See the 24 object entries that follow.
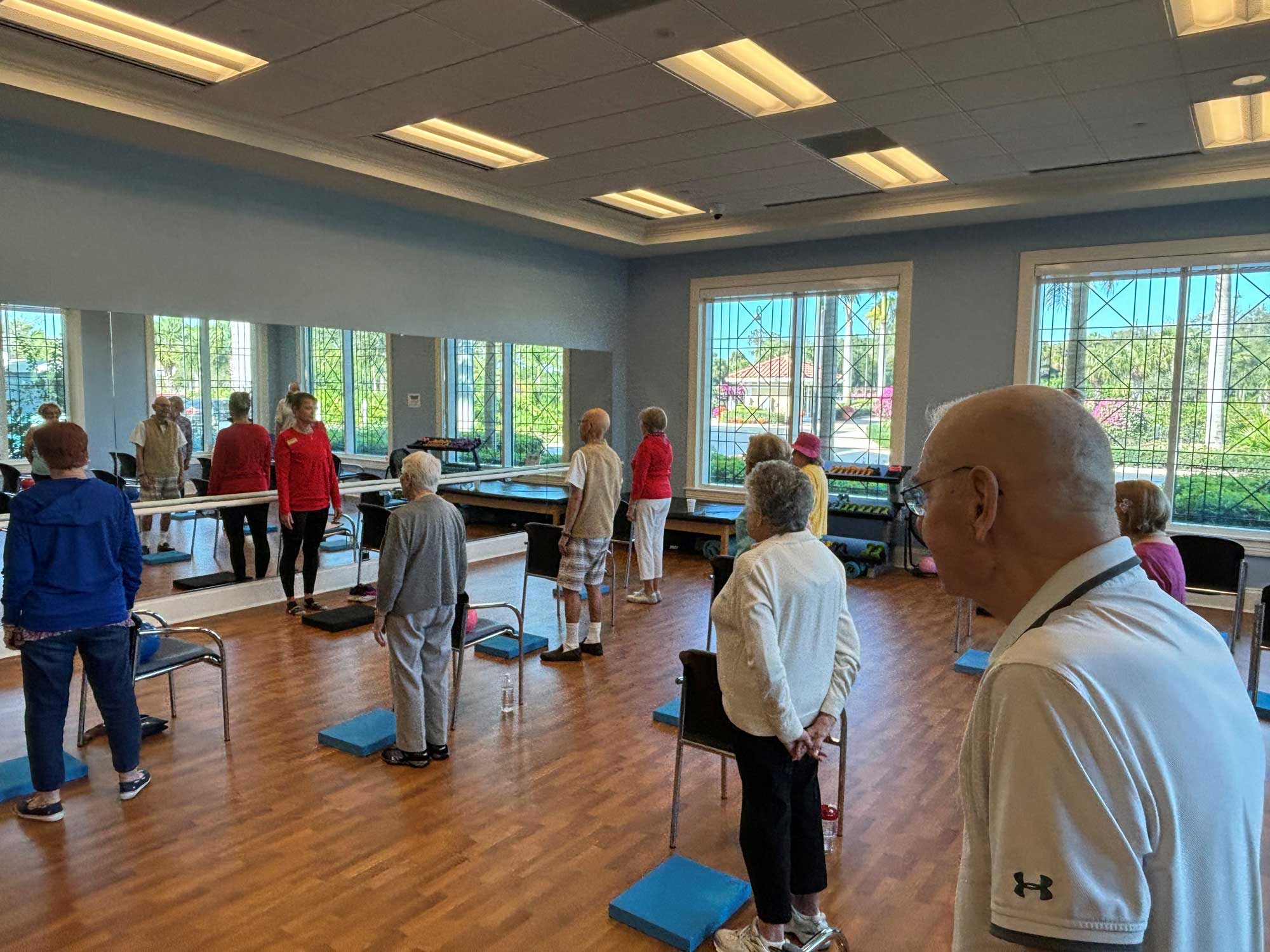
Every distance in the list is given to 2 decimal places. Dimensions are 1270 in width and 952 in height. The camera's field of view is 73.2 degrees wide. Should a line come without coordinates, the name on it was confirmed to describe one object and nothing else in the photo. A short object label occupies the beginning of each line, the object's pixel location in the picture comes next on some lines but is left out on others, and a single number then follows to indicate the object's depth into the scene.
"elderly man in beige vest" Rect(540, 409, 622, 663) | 5.08
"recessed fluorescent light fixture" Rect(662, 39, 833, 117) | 4.41
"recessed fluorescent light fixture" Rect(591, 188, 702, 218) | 7.59
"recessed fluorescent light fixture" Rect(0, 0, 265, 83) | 3.98
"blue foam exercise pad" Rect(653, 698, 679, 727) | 4.27
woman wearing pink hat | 4.90
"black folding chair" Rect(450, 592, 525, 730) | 3.99
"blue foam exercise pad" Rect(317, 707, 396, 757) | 3.87
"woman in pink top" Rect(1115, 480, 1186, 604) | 3.20
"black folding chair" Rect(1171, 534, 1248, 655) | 4.93
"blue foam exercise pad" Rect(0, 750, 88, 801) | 3.38
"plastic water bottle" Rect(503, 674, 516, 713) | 4.40
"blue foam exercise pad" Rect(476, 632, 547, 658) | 5.27
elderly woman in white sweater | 2.32
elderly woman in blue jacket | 3.11
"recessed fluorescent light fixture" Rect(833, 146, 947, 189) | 6.22
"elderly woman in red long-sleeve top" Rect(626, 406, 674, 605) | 6.03
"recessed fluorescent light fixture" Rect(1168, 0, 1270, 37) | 3.73
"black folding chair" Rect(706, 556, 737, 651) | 4.28
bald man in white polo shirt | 0.82
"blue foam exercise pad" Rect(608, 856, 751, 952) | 2.57
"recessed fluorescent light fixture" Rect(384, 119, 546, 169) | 5.73
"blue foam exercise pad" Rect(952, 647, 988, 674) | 5.16
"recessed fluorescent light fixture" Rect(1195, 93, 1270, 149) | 5.13
